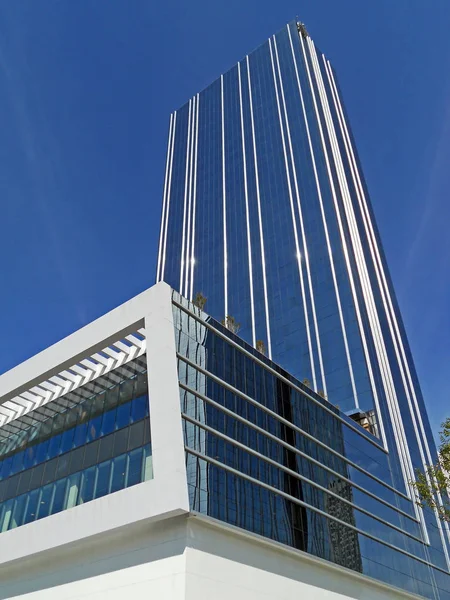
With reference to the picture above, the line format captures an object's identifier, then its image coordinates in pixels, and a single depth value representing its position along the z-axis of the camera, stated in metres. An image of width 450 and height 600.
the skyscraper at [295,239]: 52.88
